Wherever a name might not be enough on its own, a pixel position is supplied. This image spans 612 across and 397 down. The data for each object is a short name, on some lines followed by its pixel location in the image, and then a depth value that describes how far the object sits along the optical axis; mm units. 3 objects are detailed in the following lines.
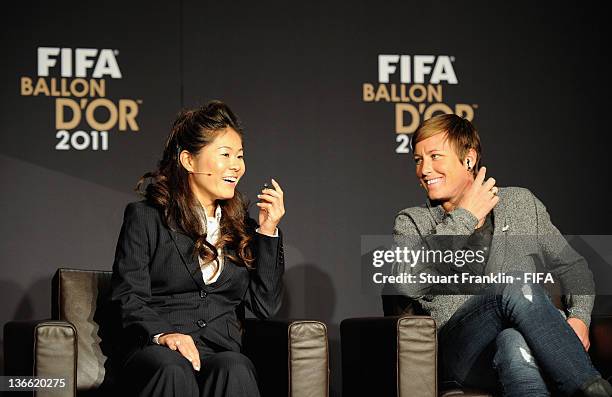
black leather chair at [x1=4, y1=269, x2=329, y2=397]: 5418
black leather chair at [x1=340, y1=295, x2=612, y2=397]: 5609
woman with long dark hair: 5930
